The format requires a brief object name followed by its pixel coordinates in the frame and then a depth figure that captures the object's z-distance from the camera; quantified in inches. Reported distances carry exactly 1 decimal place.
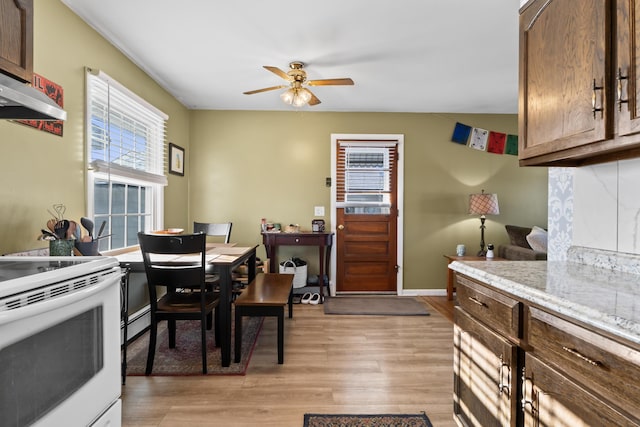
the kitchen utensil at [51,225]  68.6
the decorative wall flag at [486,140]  169.8
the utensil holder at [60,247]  63.6
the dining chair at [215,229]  135.6
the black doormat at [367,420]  66.7
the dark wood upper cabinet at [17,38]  46.3
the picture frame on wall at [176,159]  145.2
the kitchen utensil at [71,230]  67.7
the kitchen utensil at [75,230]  68.3
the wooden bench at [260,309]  91.0
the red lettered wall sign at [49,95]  72.1
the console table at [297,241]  152.5
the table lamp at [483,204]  154.6
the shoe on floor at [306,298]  152.3
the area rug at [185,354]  88.0
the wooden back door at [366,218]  169.5
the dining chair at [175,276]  80.3
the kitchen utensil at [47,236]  66.3
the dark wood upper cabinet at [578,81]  39.6
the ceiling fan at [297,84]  111.4
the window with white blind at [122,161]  93.7
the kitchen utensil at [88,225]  76.3
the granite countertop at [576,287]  30.4
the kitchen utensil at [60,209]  79.1
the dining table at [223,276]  87.2
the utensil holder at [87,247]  71.2
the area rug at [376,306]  138.6
